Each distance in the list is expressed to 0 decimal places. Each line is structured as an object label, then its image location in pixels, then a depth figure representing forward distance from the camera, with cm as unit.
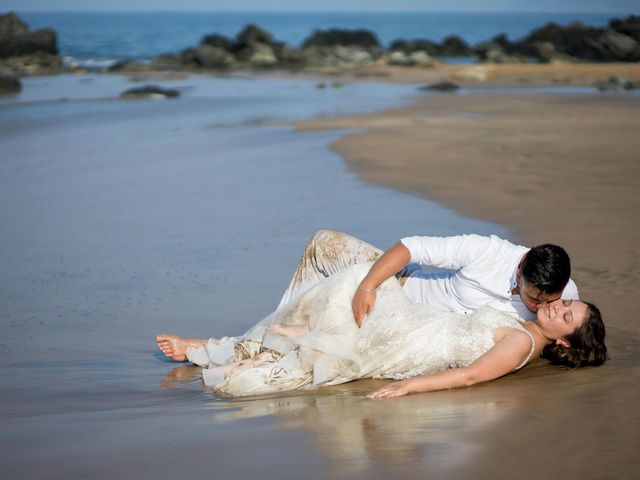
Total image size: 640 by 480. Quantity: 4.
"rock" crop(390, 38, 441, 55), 4858
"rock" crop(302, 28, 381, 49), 5364
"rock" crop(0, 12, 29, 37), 4547
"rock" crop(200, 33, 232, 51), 4540
